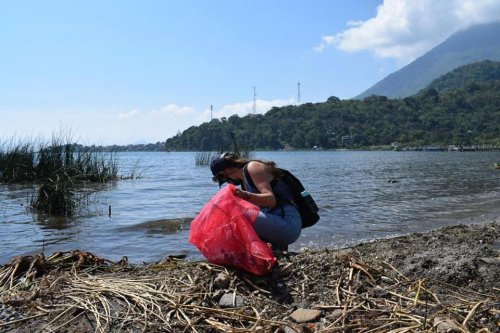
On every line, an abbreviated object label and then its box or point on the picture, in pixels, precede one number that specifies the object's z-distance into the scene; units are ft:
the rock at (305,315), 9.26
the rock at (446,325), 8.20
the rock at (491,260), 12.34
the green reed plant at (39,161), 51.88
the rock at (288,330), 8.66
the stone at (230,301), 10.14
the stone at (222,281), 10.96
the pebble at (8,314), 9.70
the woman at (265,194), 12.81
